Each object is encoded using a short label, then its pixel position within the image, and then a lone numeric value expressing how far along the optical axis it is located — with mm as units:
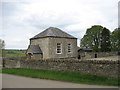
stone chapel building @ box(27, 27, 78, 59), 20716
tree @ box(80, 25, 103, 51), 39493
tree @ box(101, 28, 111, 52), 35981
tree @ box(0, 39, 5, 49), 37054
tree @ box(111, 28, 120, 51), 39084
